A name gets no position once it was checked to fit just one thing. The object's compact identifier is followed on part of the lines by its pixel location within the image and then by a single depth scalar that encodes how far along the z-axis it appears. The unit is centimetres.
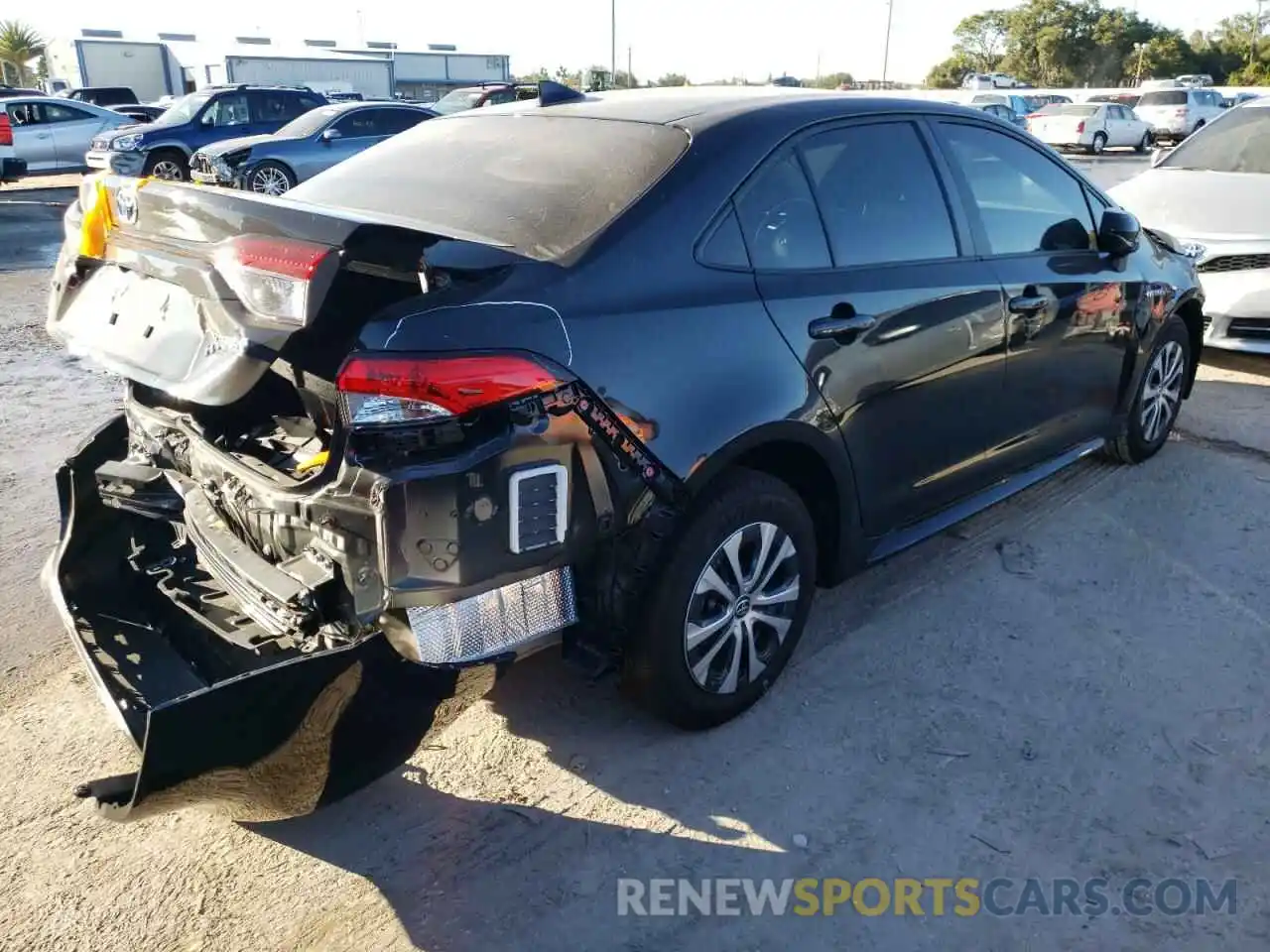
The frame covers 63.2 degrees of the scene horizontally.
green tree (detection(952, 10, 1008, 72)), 7294
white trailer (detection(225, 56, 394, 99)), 4709
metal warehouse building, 4684
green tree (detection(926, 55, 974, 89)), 7319
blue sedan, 1416
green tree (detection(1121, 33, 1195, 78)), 6619
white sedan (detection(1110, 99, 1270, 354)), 666
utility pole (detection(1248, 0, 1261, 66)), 6227
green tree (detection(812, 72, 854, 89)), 7380
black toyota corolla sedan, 225
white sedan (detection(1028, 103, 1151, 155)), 2855
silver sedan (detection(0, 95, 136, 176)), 1980
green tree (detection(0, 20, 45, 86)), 6162
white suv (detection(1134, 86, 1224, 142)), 3144
